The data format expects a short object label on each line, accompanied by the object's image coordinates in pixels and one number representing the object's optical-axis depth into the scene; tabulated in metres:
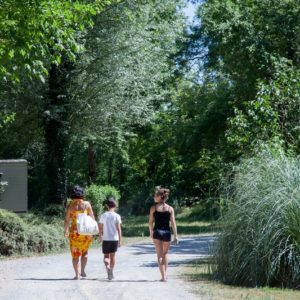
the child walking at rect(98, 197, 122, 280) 12.57
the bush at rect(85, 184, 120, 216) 24.05
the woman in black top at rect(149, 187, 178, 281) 12.23
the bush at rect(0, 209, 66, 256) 17.94
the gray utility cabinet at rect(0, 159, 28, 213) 24.05
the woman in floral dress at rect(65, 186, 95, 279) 12.38
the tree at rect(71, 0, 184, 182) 23.89
